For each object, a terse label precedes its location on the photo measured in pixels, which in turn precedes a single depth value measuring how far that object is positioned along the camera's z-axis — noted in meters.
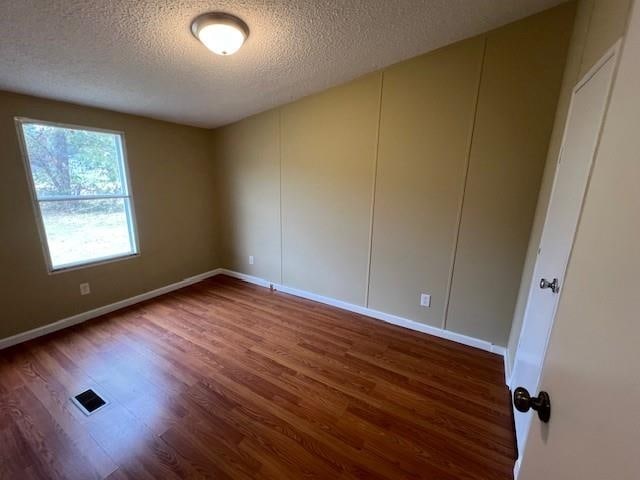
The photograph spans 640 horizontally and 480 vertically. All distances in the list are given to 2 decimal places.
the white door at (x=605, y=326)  0.37
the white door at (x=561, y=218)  1.12
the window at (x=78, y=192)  2.40
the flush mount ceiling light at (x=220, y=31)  1.55
